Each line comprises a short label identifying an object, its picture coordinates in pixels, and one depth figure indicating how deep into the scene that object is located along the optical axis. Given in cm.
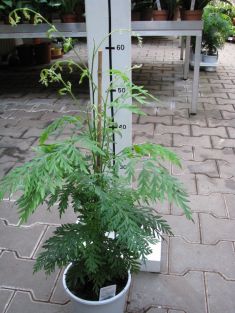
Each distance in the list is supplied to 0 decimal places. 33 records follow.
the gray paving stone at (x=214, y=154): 302
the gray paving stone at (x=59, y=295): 171
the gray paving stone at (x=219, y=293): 167
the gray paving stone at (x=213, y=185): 256
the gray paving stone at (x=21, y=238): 204
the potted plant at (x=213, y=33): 545
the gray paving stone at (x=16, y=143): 332
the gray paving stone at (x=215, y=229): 209
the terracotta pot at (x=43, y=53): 634
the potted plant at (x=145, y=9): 414
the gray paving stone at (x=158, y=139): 335
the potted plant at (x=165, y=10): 378
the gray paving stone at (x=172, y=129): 358
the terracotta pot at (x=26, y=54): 631
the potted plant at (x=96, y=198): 110
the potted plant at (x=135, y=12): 411
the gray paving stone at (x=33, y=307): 166
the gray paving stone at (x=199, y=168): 280
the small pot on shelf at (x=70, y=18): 402
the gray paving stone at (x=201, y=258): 188
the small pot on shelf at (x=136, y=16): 411
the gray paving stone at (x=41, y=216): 227
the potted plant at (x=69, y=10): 398
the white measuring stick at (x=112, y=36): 159
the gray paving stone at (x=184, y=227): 211
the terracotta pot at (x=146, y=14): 414
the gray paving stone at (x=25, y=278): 177
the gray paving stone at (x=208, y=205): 233
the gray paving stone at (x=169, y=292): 168
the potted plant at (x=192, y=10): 367
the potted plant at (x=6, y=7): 395
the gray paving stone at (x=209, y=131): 350
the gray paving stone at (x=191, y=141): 329
